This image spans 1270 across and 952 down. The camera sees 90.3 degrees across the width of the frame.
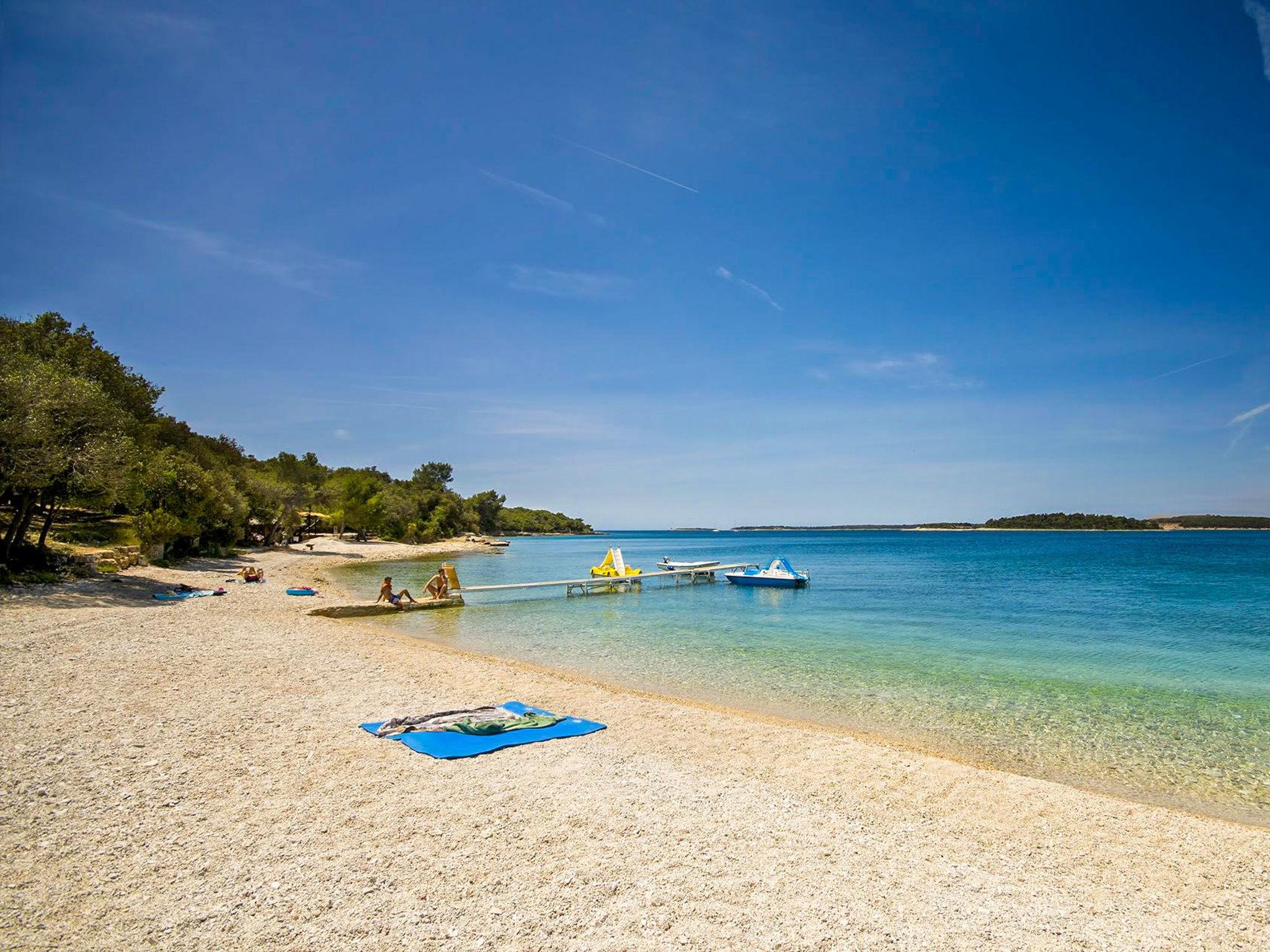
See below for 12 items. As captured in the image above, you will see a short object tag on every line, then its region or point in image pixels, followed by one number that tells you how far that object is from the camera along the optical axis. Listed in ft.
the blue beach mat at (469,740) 23.11
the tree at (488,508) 389.83
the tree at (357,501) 219.41
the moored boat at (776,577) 107.55
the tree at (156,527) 83.92
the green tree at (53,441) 47.62
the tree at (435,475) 319.68
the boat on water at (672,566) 130.31
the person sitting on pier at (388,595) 68.33
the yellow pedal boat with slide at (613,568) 113.39
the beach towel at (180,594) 58.80
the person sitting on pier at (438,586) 77.00
